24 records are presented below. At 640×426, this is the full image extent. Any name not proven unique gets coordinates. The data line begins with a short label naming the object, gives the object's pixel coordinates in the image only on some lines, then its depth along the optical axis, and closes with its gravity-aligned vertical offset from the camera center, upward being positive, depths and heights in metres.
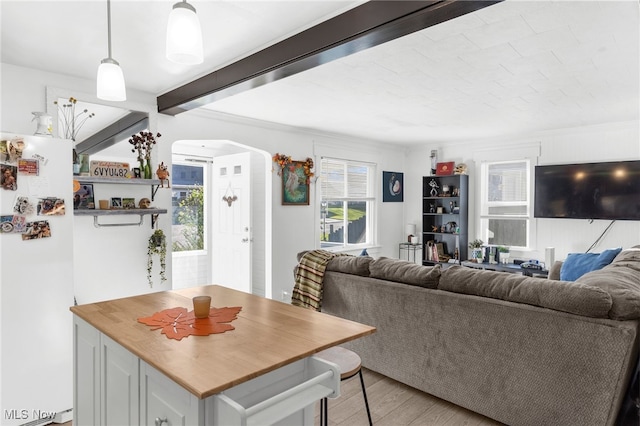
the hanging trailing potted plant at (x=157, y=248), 3.59 -0.43
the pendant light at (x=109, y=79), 1.71 +0.54
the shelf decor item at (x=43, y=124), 2.59 +0.53
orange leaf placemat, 1.57 -0.52
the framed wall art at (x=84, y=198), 3.16 +0.03
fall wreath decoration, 4.88 +0.53
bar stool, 1.84 -0.79
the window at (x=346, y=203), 5.73 +0.00
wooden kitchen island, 1.19 -0.58
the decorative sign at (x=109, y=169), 3.24 +0.28
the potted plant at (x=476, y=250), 5.66 -0.67
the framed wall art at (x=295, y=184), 4.98 +0.25
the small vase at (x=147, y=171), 3.50 +0.28
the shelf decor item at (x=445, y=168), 6.05 +0.57
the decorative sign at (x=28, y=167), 2.31 +0.21
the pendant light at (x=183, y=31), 1.41 +0.63
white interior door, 4.87 -0.24
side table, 6.65 -0.78
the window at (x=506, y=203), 5.62 +0.03
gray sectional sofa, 1.93 -0.76
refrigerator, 2.26 -0.47
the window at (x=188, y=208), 5.57 -0.08
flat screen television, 4.55 +0.18
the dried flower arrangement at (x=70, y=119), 3.13 +0.68
